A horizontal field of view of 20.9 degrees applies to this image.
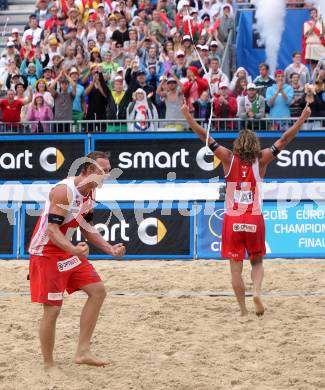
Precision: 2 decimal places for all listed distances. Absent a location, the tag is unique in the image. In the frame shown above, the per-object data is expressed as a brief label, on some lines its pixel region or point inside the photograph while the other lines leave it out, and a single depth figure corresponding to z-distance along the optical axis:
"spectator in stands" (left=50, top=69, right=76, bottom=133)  14.65
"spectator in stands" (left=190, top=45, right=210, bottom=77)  15.38
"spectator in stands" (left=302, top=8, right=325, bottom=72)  16.23
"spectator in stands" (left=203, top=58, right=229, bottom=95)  14.82
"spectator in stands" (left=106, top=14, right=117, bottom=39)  17.25
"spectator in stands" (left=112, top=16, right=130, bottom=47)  16.88
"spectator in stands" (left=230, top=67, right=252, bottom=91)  15.00
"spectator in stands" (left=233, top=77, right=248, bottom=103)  14.80
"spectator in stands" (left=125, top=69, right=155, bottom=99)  14.88
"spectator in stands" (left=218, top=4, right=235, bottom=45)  17.12
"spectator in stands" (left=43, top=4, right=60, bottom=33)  18.20
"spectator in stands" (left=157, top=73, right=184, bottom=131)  14.25
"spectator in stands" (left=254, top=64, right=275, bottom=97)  14.80
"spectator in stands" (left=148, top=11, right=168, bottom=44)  17.00
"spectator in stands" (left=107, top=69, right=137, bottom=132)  14.44
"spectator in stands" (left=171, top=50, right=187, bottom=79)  15.39
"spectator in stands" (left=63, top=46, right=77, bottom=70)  16.19
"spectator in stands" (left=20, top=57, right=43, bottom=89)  16.30
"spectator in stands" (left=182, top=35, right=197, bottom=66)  15.64
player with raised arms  8.87
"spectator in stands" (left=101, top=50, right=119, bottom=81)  15.59
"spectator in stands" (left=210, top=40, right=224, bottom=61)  15.86
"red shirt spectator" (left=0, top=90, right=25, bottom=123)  14.52
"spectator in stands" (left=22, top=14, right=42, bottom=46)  18.22
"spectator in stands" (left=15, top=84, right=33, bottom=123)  14.70
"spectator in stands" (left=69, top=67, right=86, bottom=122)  14.91
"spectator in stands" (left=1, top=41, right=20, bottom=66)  17.32
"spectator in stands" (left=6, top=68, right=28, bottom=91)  15.70
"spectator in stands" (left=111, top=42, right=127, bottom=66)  16.27
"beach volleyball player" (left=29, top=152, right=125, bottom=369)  6.80
